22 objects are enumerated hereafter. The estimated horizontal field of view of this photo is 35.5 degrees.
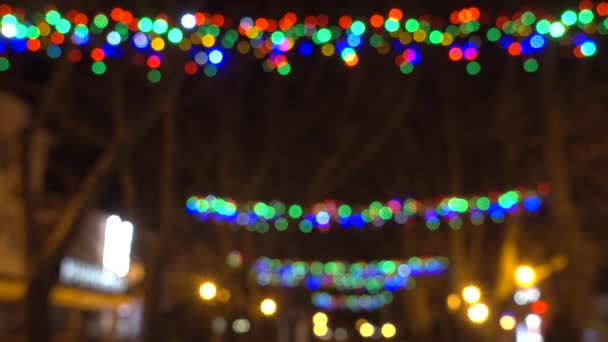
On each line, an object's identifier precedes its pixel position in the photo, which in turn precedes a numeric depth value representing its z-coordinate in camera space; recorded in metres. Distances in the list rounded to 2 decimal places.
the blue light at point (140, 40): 12.98
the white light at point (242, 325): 29.77
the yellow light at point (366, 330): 55.25
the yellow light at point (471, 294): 23.92
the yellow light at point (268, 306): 26.41
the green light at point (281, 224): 23.95
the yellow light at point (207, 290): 22.41
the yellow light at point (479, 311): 24.55
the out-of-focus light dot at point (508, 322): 34.42
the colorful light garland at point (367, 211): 20.84
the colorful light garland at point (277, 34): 12.41
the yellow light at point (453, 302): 28.38
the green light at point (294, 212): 22.48
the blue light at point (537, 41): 13.22
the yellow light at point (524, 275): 22.25
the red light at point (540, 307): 29.39
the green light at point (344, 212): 25.28
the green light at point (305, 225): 24.94
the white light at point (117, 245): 22.41
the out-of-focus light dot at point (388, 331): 39.34
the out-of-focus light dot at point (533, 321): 30.36
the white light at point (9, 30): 12.17
